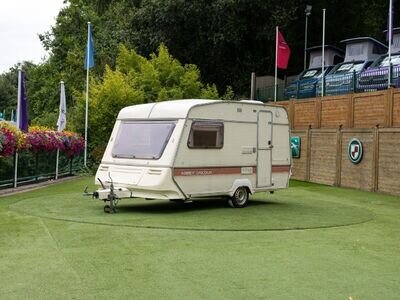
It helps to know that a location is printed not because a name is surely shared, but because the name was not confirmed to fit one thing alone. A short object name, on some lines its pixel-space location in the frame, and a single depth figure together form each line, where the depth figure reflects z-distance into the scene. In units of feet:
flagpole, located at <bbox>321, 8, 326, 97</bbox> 71.82
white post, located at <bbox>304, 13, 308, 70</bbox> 103.63
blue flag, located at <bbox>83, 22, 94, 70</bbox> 79.51
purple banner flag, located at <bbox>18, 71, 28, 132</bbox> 61.52
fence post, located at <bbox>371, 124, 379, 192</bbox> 57.88
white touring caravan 38.50
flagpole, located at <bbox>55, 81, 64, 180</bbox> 66.37
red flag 87.10
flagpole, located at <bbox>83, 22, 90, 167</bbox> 76.84
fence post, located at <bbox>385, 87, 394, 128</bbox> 56.95
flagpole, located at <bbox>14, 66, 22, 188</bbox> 61.47
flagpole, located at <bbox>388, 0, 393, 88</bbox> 63.62
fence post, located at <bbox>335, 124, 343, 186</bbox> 64.23
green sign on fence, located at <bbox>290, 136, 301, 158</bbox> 72.33
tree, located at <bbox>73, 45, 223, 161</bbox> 83.20
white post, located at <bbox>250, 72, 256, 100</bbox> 90.94
